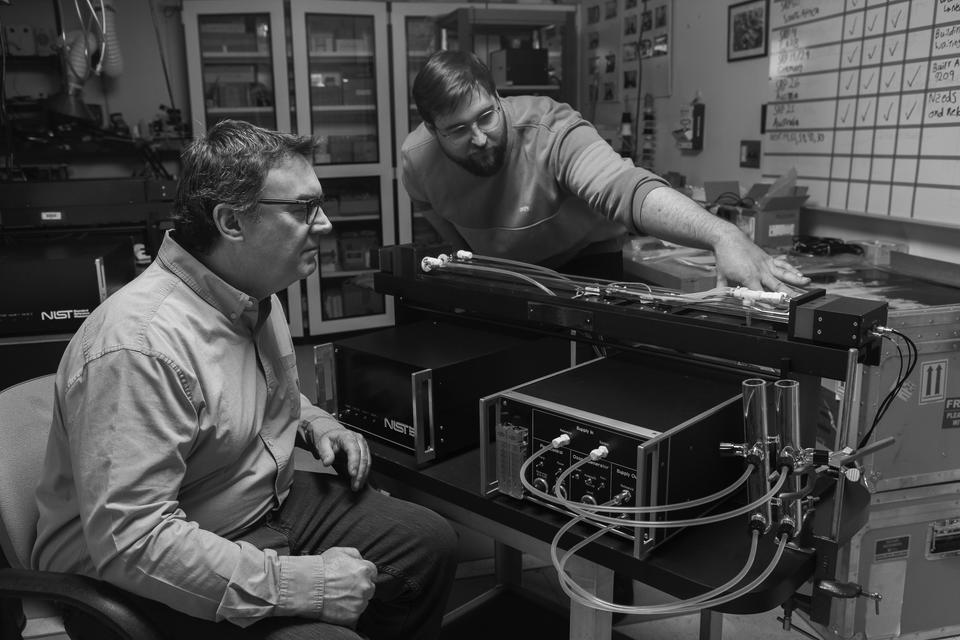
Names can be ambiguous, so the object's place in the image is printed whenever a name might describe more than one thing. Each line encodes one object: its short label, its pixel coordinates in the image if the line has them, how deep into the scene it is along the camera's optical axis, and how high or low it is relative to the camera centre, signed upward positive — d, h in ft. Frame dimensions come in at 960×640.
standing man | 5.19 -0.23
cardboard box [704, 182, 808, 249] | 8.75 -0.76
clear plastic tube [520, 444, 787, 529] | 3.23 -1.54
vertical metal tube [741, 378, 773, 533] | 3.17 -1.17
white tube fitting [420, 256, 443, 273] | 5.14 -0.75
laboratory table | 3.26 -1.81
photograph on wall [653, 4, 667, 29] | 11.62 +1.96
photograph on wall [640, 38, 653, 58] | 12.09 +1.56
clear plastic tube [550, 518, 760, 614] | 3.24 -1.88
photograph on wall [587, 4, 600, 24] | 13.83 +2.38
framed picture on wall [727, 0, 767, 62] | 9.57 +1.49
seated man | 3.37 -1.46
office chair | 3.34 -1.89
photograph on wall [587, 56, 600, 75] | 13.93 +1.49
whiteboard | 7.14 +0.46
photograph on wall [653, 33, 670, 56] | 11.66 +1.54
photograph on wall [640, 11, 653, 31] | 12.03 +1.97
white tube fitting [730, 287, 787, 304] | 3.66 -0.69
